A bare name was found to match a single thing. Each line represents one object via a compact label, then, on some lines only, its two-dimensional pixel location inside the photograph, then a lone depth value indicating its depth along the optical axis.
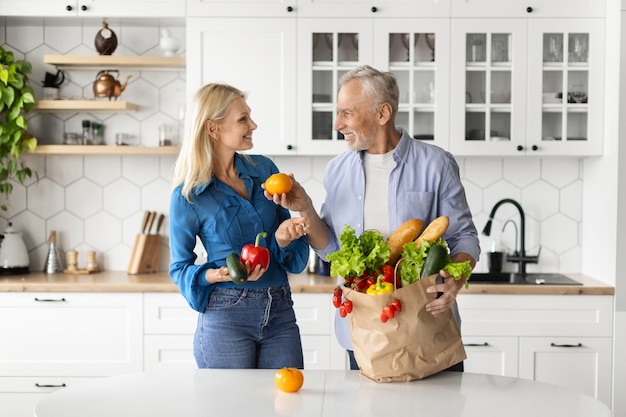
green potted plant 4.05
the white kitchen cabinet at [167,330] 3.88
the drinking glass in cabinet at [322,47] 4.02
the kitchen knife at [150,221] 4.34
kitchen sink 4.16
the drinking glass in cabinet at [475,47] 4.02
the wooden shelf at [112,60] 4.11
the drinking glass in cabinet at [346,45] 4.02
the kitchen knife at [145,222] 4.34
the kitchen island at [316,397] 2.00
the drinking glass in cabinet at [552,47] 4.02
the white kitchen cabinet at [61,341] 3.89
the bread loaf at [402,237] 2.28
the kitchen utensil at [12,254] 4.17
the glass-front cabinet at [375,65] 4.00
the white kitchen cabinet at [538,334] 3.86
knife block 4.25
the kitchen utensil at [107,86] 4.18
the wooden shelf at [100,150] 4.12
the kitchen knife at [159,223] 4.41
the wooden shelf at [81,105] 4.12
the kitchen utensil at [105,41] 4.18
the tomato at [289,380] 2.15
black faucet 4.25
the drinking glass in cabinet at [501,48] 4.02
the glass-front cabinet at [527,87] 4.00
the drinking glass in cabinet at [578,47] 4.01
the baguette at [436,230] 2.24
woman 2.56
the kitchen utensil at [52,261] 4.28
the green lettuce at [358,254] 2.14
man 2.64
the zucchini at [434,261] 2.13
